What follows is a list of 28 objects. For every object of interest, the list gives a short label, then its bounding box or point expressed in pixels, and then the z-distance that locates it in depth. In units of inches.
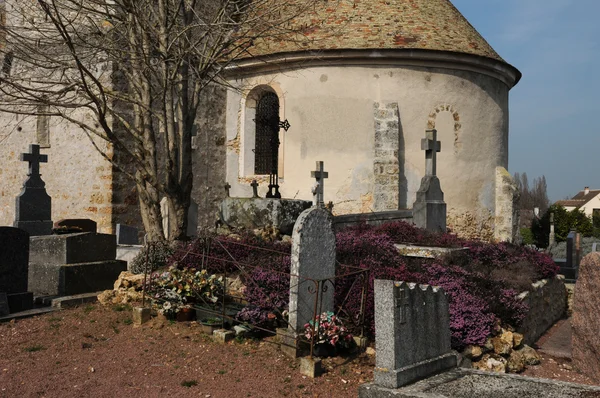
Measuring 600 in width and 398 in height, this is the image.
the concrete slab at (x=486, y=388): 179.5
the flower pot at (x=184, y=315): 293.9
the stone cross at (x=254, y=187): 468.9
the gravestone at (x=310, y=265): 254.4
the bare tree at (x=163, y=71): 360.5
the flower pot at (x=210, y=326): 275.6
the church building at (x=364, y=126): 596.4
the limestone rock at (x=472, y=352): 272.4
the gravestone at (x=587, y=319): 274.5
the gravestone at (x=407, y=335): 191.8
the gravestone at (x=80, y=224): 556.6
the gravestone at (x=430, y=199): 514.3
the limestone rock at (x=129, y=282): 338.0
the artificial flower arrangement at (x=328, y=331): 245.9
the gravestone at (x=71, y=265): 348.5
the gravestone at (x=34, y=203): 488.7
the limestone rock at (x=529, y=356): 298.2
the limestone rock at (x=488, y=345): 281.4
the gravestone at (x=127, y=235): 522.0
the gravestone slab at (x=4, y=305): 303.0
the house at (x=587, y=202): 2405.3
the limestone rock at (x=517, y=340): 303.1
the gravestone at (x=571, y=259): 565.6
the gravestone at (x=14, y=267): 309.1
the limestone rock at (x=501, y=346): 286.5
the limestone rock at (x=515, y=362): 282.0
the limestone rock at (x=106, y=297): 334.3
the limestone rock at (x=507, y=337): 295.4
